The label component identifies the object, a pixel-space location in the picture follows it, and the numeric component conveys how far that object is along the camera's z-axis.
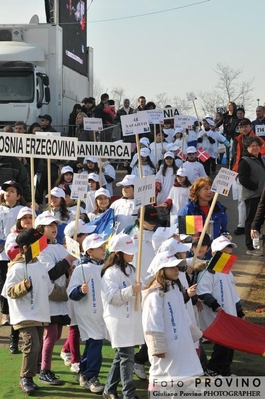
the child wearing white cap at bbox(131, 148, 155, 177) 17.09
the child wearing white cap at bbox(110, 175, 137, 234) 12.01
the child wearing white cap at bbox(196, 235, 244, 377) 8.87
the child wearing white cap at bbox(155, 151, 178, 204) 16.33
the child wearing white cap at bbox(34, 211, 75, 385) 8.83
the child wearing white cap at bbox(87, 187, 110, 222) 12.55
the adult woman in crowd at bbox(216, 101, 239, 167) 21.91
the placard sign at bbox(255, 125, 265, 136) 17.94
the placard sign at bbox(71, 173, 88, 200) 10.90
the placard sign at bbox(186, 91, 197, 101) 21.24
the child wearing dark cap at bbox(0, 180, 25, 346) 10.94
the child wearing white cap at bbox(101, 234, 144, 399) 7.96
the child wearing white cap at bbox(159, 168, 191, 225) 14.77
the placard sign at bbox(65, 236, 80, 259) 8.41
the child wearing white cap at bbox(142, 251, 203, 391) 7.18
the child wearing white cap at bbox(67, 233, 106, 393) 8.55
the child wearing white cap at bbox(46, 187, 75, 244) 11.60
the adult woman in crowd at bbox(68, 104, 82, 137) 24.67
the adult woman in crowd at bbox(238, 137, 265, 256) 14.29
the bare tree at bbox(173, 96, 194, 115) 56.48
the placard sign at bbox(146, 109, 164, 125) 17.56
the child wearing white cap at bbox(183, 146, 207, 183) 16.89
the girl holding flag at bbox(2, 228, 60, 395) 8.42
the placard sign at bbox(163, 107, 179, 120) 18.02
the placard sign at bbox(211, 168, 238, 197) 9.47
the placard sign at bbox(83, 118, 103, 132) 16.75
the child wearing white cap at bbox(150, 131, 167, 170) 19.29
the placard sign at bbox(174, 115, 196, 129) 18.53
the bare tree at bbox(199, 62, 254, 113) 54.50
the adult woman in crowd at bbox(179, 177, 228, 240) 10.83
